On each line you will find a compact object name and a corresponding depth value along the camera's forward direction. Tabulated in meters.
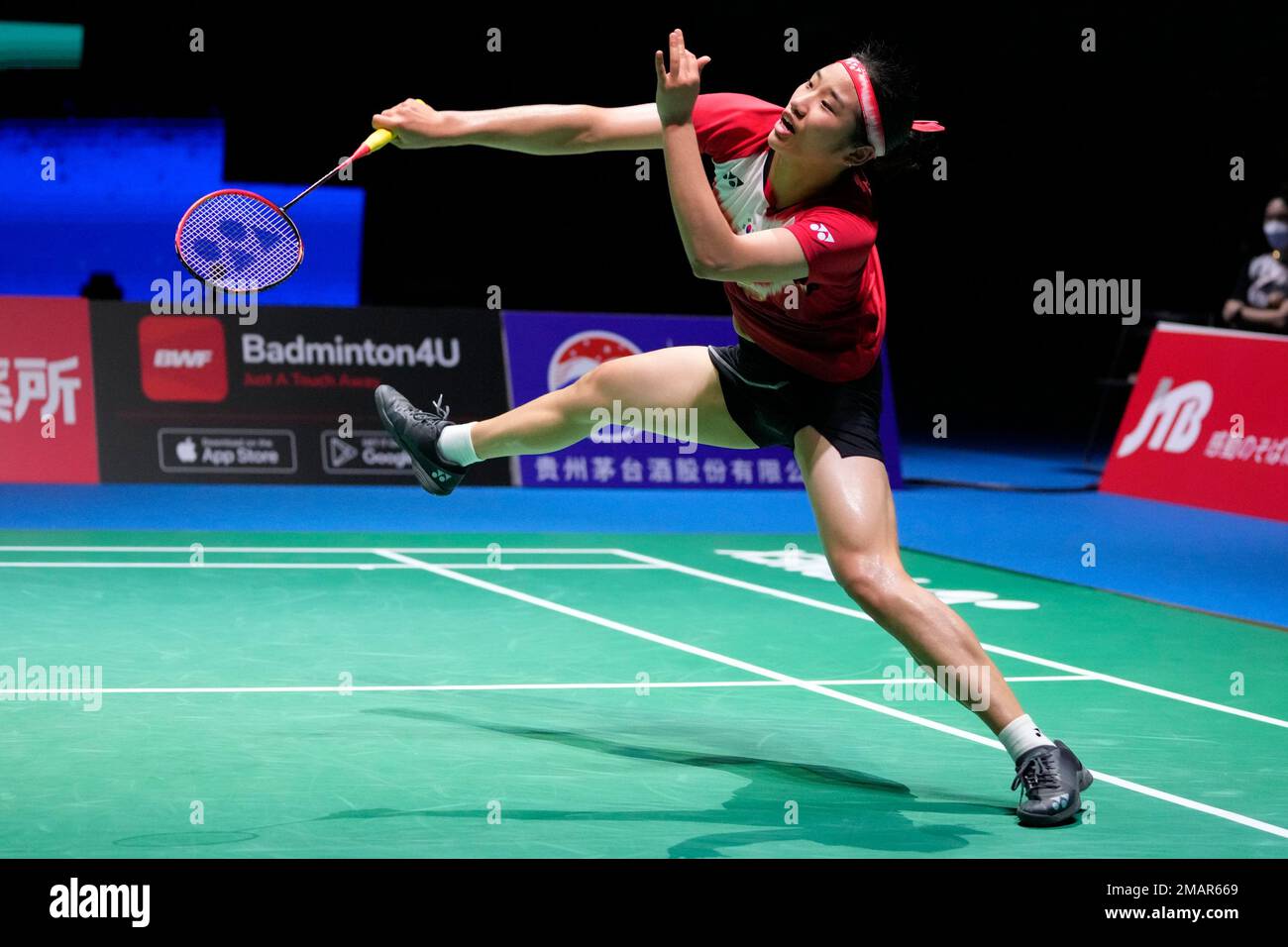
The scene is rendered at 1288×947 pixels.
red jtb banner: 10.59
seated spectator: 12.55
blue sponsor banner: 11.23
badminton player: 4.21
